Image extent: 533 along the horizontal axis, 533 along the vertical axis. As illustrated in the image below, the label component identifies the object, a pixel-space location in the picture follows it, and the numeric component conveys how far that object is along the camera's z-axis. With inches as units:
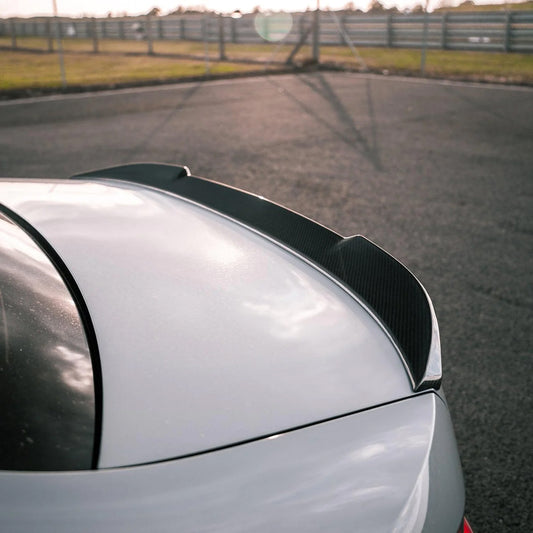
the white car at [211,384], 35.1
